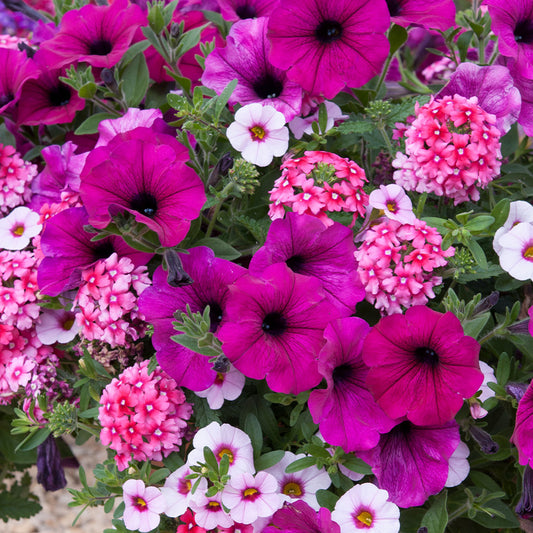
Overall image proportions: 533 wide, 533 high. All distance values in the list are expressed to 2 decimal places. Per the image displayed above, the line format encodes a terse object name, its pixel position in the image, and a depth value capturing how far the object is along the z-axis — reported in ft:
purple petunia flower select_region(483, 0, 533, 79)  2.64
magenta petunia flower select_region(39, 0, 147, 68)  3.01
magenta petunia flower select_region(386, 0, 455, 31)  2.74
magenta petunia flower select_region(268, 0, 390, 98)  2.61
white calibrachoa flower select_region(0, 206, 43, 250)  2.81
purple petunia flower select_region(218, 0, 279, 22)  3.16
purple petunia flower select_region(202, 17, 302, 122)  2.77
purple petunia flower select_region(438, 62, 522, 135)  2.63
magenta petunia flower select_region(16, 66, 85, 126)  3.09
